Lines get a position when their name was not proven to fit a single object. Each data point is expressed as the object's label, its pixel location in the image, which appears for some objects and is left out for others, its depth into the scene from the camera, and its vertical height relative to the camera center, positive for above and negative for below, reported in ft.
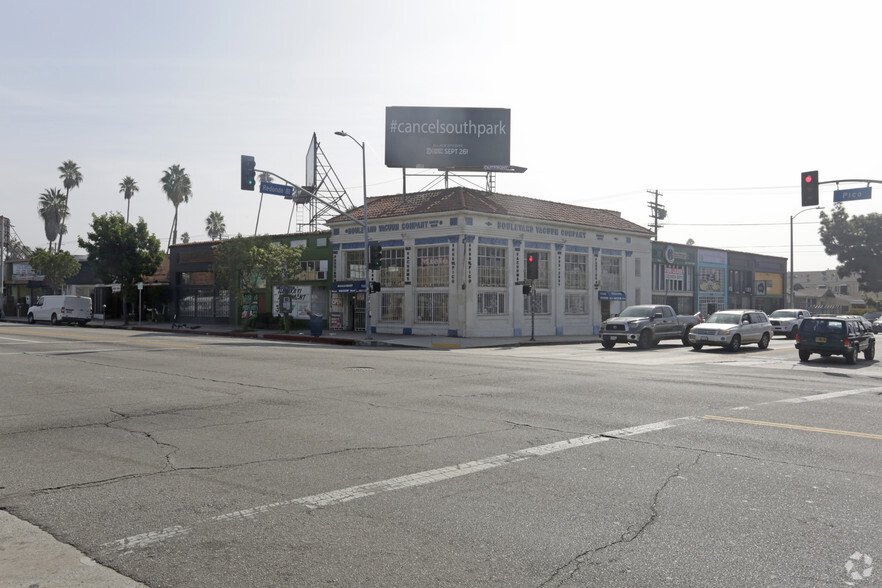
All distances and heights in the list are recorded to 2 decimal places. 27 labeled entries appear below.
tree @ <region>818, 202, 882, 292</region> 242.78 +21.71
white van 156.04 -1.52
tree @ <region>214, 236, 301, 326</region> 118.73 +7.08
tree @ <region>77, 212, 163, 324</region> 157.48 +12.12
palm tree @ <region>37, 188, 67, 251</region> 281.95 +38.14
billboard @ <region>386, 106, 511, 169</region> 131.75 +32.20
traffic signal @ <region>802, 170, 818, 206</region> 79.77 +13.43
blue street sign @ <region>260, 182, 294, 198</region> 91.56 +15.47
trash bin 111.45 -3.64
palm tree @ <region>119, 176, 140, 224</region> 283.18 +47.89
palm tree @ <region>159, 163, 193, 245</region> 265.34 +46.12
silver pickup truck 93.91 -3.30
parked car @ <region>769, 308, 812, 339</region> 124.67 -3.15
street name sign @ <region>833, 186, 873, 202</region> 84.07 +13.49
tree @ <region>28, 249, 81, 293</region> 182.19 +9.99
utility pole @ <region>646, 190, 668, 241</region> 203.72 +27.46
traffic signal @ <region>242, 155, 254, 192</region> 80.59 +15.39
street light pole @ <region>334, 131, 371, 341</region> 103.58 +2.40
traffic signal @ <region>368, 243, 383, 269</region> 98.27 +6.91
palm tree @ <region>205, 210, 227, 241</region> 303.27 +35.41
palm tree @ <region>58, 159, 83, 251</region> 287.69 +53.45
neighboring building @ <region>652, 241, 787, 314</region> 162.09 +6.36
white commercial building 114.62 +6.73
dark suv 69.62 -3.55
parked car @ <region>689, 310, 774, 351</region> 89.25 -3.63
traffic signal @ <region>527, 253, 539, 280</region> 106.24 +5.77
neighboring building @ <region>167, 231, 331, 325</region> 134.41 +2.58
